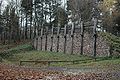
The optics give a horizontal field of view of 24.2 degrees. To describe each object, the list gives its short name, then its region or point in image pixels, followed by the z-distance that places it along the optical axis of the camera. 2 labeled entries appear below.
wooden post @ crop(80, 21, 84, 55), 35.62
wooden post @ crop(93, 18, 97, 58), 32.82
